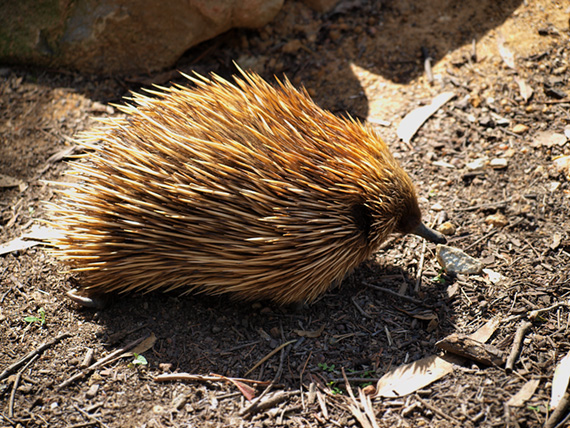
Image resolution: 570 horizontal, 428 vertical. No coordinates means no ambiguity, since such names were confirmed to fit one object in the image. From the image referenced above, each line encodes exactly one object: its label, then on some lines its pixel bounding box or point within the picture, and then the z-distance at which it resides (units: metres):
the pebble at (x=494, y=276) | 3.61
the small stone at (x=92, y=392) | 3.12
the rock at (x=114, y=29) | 5.04
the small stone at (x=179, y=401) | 3.04
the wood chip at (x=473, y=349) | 3.09
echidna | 3.05
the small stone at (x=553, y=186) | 4.04
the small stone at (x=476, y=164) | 4.34
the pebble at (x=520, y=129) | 4.51
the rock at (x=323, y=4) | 5.62
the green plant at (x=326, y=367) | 3.23
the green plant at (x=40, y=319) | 3.49
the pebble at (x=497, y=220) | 3.96
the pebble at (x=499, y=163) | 4.30
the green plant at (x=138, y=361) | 3.26
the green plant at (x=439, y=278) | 3.71
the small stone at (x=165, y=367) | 3.23
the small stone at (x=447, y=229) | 3.97
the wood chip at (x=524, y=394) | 2.85
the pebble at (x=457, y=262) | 3.72
